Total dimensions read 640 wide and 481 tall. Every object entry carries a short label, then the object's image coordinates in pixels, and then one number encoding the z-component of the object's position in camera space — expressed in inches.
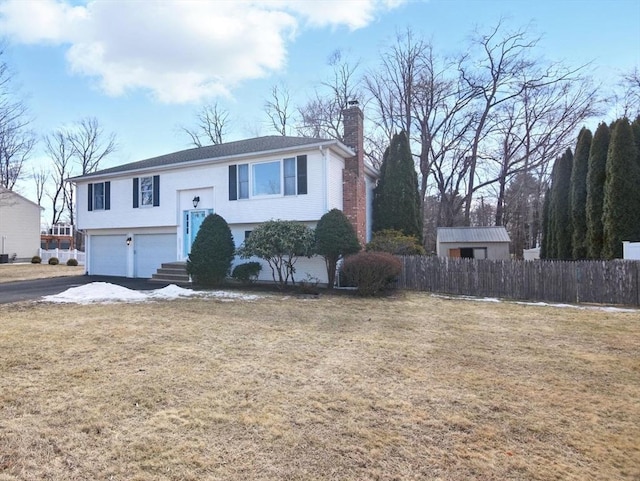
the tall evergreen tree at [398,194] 664.4
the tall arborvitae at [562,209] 662.5
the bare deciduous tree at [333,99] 1087.6
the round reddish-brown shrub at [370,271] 419.8
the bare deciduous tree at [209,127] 1285.7
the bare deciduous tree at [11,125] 652.7
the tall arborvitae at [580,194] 593.3
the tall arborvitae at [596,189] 532.4
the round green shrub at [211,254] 487.8
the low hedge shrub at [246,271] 497.7
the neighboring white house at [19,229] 1133.4
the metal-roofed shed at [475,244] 826.2
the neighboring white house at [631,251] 405.1
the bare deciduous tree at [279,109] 1184.2
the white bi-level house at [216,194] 503.5
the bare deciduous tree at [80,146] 1450.5
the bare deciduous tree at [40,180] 1549.0
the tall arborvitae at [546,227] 764.6
